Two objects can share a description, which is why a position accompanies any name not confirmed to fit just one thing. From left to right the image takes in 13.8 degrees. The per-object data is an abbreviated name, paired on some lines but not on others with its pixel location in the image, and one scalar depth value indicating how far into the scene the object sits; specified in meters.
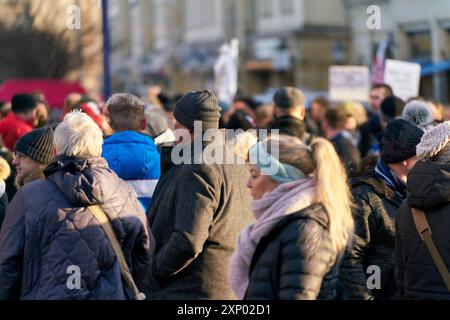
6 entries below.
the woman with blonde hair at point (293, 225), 7.83
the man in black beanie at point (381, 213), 10.63
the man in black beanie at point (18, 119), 18.27
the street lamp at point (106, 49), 29.01
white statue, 40.61
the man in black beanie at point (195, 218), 10.50
